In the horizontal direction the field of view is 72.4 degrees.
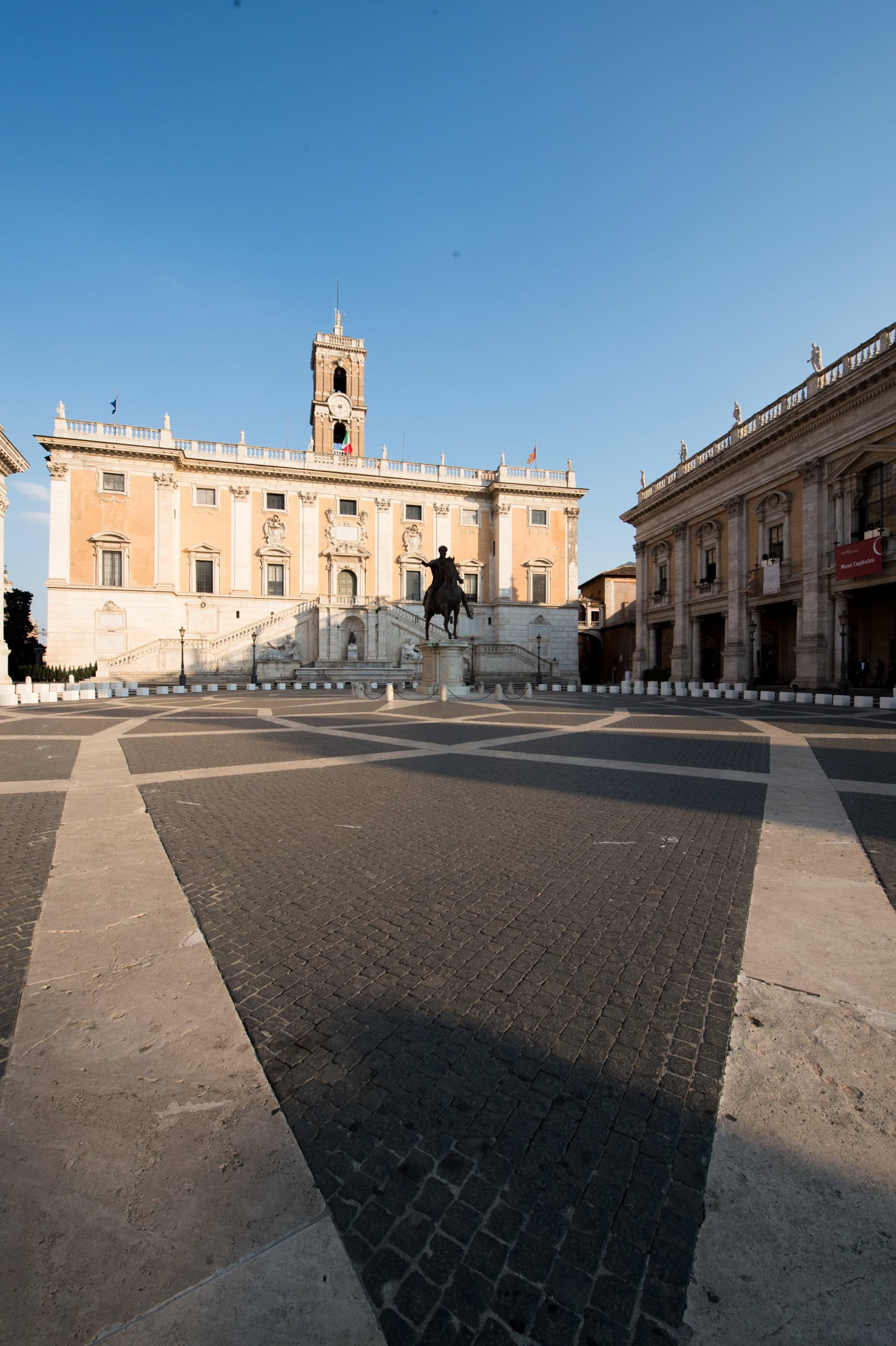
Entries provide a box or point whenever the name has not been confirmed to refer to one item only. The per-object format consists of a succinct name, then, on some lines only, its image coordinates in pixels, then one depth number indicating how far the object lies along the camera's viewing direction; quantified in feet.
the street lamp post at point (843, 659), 80.89
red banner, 76.23
